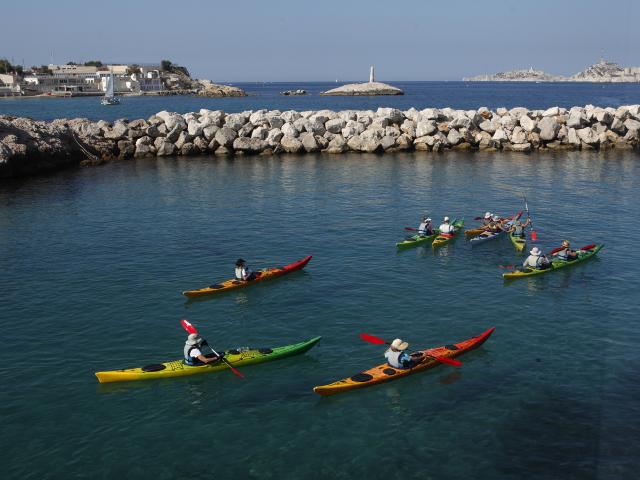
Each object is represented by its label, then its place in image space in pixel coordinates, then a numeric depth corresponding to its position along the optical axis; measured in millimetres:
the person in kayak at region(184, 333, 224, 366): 22562
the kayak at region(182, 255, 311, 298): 30023
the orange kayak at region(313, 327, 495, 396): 21031
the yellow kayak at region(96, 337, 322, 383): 22016
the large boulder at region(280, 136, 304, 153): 74000
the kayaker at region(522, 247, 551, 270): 32719
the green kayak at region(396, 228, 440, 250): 38000
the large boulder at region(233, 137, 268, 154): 73375
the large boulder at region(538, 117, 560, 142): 75312
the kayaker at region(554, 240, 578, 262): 34156
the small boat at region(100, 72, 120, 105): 174875
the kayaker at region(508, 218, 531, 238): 39031
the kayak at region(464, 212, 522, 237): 39969
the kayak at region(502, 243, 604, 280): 32125
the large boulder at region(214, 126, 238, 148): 73812
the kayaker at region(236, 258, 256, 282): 31109
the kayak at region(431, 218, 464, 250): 38219
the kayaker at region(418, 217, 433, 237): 39094
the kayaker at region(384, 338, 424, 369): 22094
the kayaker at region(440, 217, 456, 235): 38969
